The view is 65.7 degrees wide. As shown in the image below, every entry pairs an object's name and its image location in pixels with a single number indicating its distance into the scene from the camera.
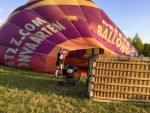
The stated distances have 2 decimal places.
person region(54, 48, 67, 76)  4.67
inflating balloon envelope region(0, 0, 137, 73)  4.96
